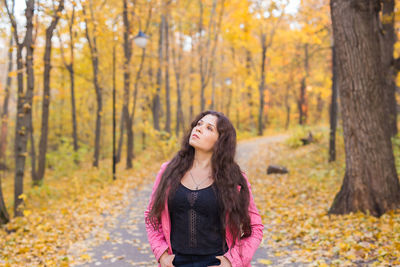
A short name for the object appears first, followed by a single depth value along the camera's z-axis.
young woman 2.45
